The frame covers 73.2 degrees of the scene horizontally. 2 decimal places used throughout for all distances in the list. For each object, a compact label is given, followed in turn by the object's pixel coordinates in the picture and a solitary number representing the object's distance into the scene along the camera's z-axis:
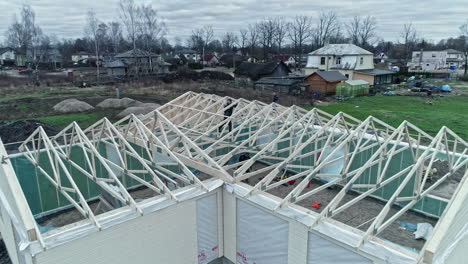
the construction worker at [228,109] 16.20
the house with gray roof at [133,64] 55.28
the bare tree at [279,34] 91.76
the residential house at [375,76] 47.85
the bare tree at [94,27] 54.25
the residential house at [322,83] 41.34
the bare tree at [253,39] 100.62
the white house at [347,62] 49.38
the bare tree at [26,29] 53.56
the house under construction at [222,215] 6.77
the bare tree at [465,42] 69.12
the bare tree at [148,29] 52.12
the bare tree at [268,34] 92.31
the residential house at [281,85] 40.56
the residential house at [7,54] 93.76
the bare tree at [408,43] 98.31
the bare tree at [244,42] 109.64
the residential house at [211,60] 88.19
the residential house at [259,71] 53.00
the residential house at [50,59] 75.12
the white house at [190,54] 104.22
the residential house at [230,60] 82.61
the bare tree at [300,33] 85.88
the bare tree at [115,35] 74.14
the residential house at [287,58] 86.15
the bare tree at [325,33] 88.81
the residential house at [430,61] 79.38
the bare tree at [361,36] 95.88
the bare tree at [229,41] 122.54
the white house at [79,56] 106.81
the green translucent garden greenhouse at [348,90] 39.32
